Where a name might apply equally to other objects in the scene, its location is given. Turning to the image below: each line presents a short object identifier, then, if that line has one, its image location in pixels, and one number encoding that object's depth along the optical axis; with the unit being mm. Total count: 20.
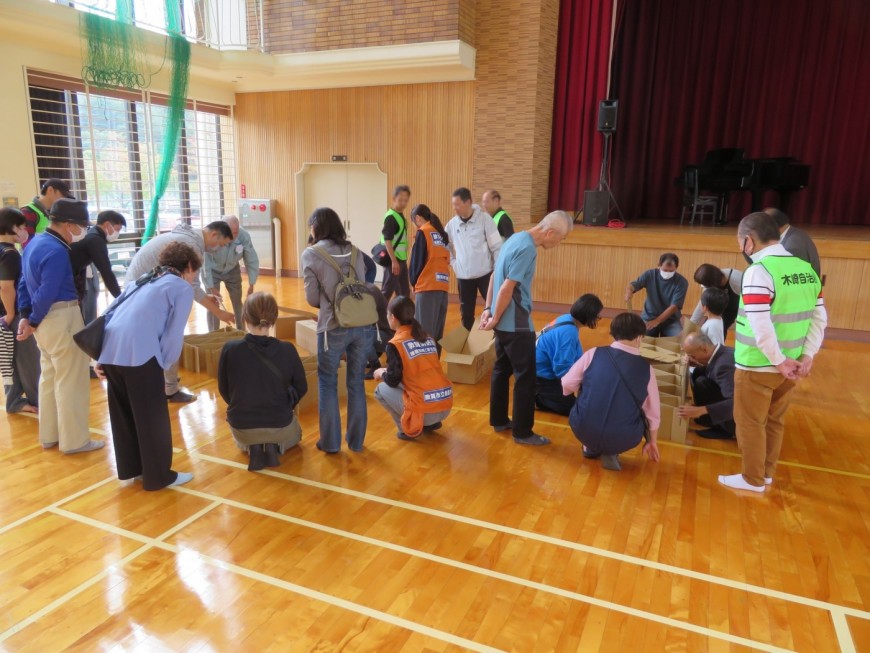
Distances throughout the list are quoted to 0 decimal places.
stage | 7441
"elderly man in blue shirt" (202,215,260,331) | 5988
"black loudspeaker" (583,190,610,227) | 8789
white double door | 10453
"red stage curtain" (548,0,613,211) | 8984
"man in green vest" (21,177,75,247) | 5090
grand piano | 9250
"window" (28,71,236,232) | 8125
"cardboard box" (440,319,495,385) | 5574
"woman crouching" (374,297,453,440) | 3957
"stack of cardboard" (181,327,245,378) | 5562
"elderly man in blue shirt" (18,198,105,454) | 3635
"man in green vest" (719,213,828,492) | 3197
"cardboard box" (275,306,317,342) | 6617
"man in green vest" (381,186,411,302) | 6066
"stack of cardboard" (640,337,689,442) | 4332
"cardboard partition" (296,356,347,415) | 4785
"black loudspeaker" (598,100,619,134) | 8625
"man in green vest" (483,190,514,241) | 6645
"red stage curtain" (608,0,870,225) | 10125
